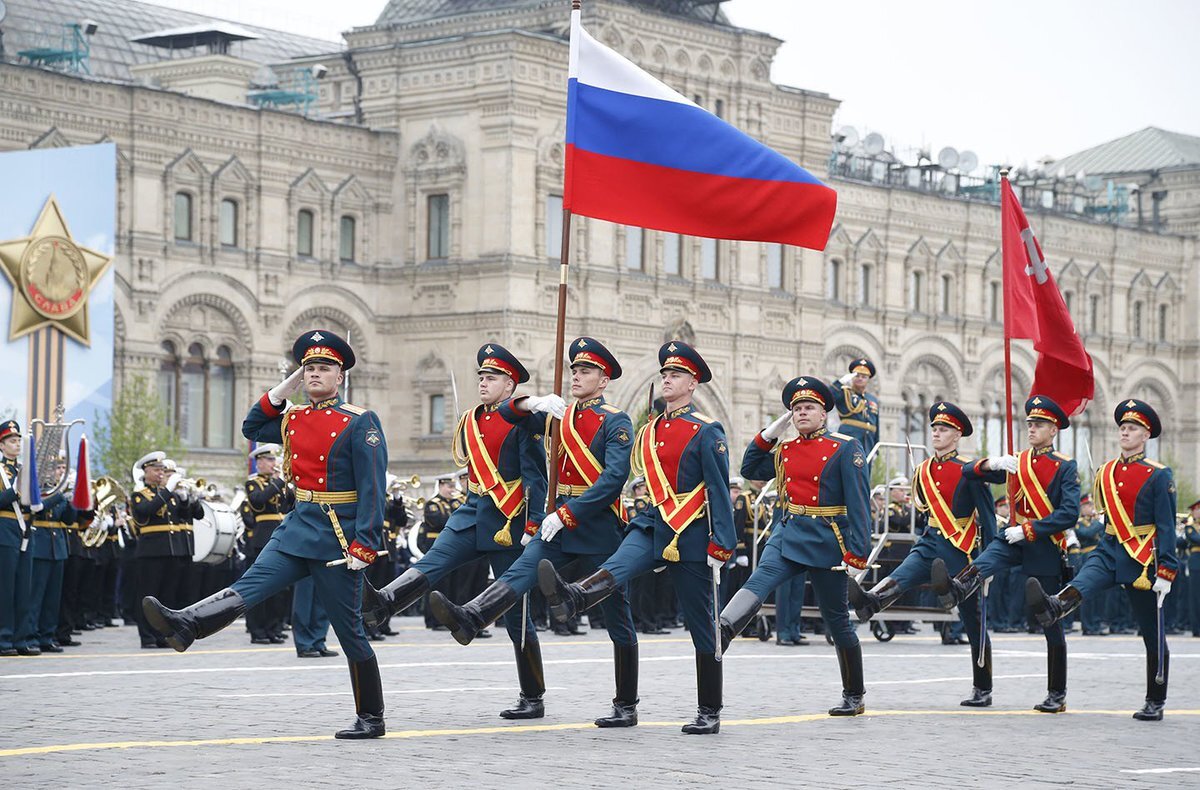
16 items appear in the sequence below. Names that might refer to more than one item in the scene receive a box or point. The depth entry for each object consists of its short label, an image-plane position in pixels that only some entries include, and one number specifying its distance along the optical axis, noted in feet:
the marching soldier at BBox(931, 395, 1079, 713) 46.96
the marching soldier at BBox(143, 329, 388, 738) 38.01
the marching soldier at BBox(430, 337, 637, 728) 40.11
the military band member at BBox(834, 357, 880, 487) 69.67
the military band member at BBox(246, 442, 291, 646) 69.05
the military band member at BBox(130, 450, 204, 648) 70.03
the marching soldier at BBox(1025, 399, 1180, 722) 46.42
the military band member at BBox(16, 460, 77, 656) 62.54
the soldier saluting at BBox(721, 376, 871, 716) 43.80
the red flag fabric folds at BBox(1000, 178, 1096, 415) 52.47
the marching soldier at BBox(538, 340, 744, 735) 40.73
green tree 132.98
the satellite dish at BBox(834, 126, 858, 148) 198.70
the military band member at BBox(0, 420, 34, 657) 59.72
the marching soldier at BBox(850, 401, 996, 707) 48.21
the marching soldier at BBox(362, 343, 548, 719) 40.96
